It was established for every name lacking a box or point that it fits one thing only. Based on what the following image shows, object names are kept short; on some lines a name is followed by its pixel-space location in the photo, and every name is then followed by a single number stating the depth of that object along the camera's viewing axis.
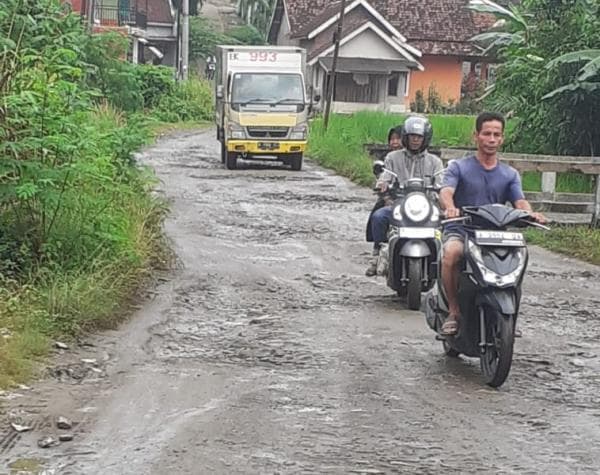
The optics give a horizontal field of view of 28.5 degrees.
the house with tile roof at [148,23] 53.47
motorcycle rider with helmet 11.16
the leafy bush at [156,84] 49.06
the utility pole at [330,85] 35.78
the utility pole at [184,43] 55.72
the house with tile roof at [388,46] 56.12
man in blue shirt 8.35
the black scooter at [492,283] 7.77
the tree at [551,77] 21.81
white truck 27.69
